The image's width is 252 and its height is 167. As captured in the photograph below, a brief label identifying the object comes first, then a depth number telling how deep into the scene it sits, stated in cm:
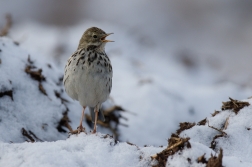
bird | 934
